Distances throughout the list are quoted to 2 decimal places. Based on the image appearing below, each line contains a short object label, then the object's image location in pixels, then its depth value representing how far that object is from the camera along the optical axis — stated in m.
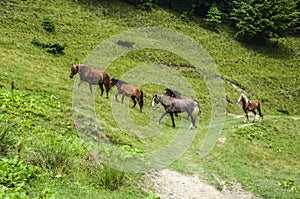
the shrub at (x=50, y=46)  28.98
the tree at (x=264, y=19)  47.94
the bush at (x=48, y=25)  34.48
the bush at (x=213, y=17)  50.91
